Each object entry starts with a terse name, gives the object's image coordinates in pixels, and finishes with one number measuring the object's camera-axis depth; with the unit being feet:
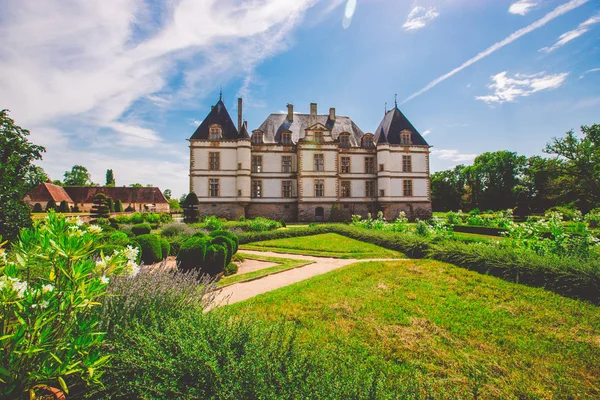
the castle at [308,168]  86.33
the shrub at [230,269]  27.90
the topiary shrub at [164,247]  34.27
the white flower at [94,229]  7.89
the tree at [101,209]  82.37
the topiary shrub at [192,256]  25.64
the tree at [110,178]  241.14
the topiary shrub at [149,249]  32.14
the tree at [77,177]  229.04
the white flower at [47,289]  6.57
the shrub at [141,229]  47.37
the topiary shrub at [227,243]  28.55
